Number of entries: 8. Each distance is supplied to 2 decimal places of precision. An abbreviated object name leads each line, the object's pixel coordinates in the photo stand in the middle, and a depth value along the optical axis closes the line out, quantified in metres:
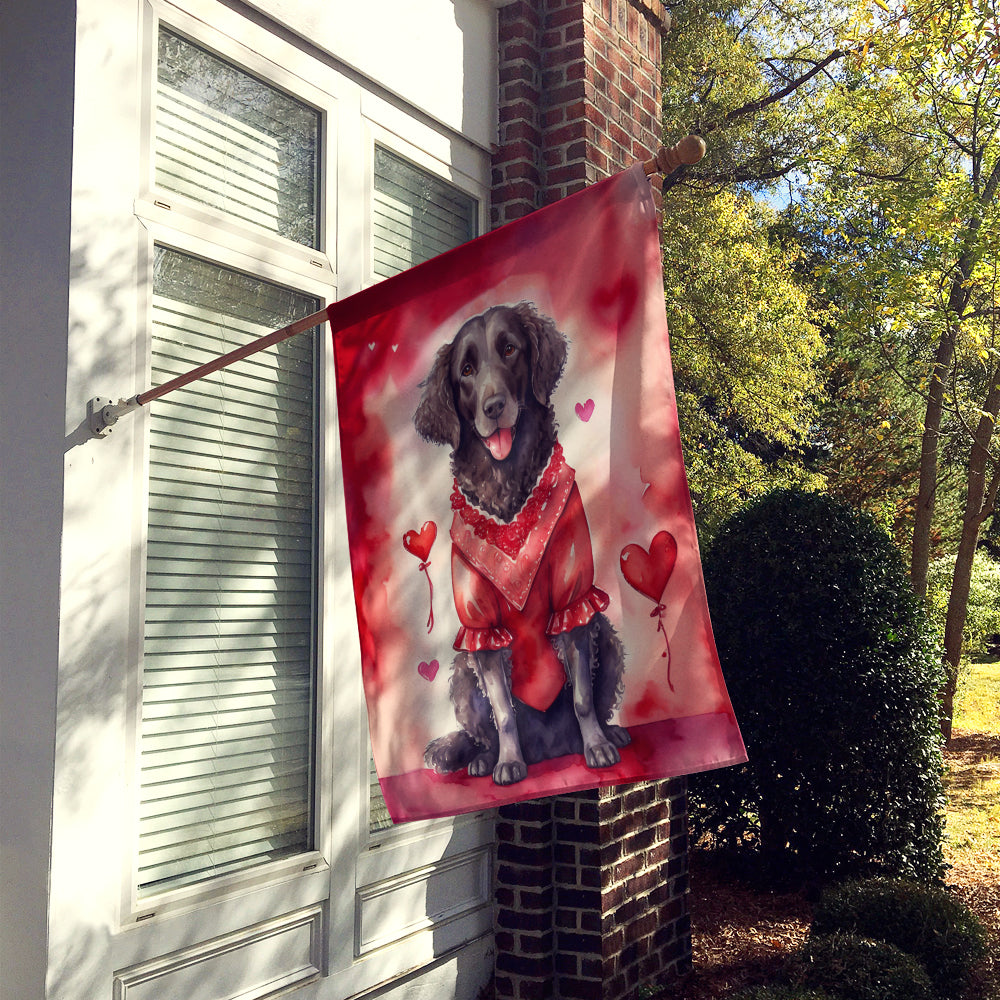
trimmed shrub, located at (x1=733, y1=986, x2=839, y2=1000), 3.84
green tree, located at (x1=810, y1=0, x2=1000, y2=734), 8.01
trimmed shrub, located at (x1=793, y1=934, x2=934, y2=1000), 4.06
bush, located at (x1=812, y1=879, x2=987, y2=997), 4.52
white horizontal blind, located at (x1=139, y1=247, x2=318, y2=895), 3.11
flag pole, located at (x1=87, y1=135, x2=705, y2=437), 2.45
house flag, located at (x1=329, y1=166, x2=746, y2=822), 2.37
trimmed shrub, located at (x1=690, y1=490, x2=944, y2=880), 5.91
